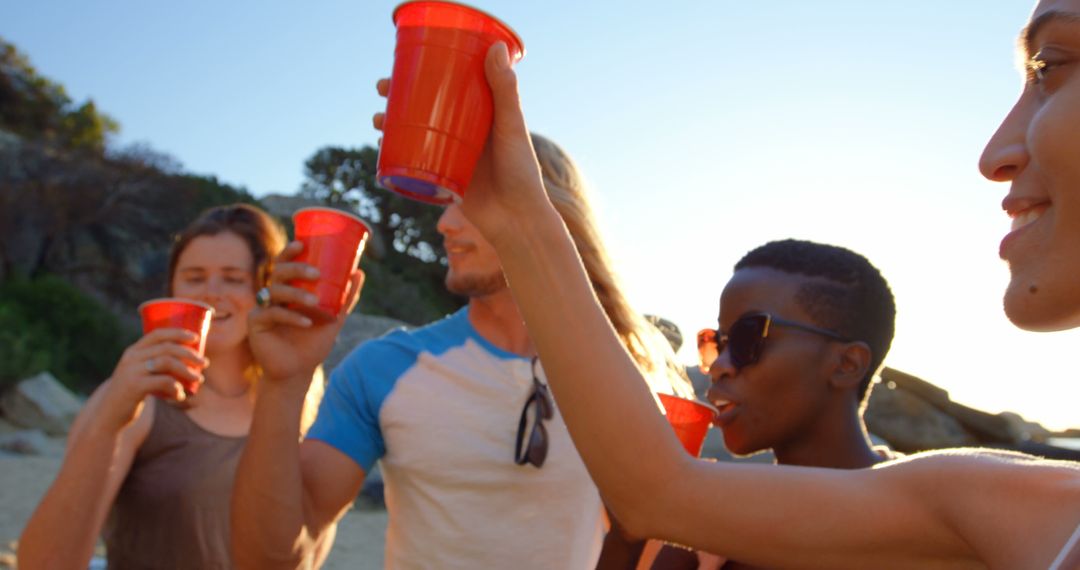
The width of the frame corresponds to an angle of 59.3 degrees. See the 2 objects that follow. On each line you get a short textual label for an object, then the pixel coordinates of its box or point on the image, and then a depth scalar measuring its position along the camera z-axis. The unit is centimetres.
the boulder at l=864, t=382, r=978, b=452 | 1617
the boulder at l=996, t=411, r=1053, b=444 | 1719
